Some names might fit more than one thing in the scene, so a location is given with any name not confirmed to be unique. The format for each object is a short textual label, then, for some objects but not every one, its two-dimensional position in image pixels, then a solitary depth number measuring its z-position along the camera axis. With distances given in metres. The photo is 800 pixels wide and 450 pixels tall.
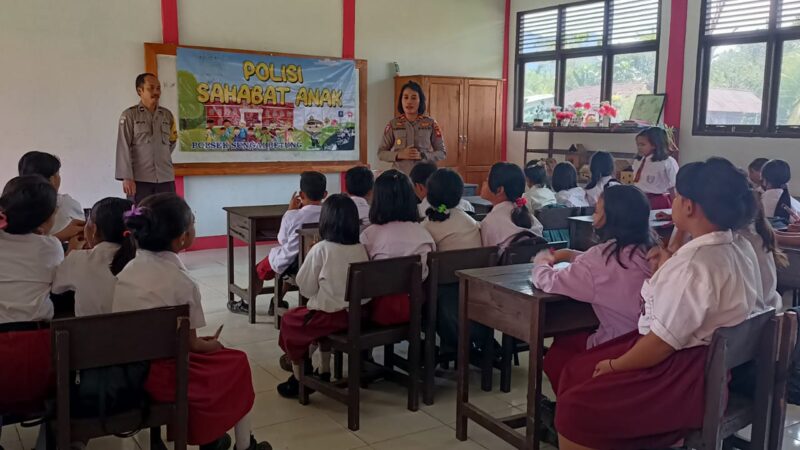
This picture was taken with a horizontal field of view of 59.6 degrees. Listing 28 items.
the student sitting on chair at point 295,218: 3.85
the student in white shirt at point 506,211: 3.24
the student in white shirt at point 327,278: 2.85
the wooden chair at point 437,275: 2.96
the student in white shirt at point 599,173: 5.14
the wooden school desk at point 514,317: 2.32
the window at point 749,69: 6.31
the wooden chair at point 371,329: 2.72
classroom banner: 6.55
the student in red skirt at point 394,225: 3.01
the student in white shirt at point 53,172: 3.35
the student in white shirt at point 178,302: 2.10
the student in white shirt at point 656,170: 5.47
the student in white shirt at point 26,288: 2.02
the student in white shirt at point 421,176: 3.98
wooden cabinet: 7.88
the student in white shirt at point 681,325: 1.84
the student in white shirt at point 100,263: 2.23
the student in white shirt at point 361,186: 3.85
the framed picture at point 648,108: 7.13
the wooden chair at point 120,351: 1.83
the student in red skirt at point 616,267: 2.24
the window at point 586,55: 7.46
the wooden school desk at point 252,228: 4.29
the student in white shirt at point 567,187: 4.87
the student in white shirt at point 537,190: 4.73
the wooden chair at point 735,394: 1.82
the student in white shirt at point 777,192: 4.52
